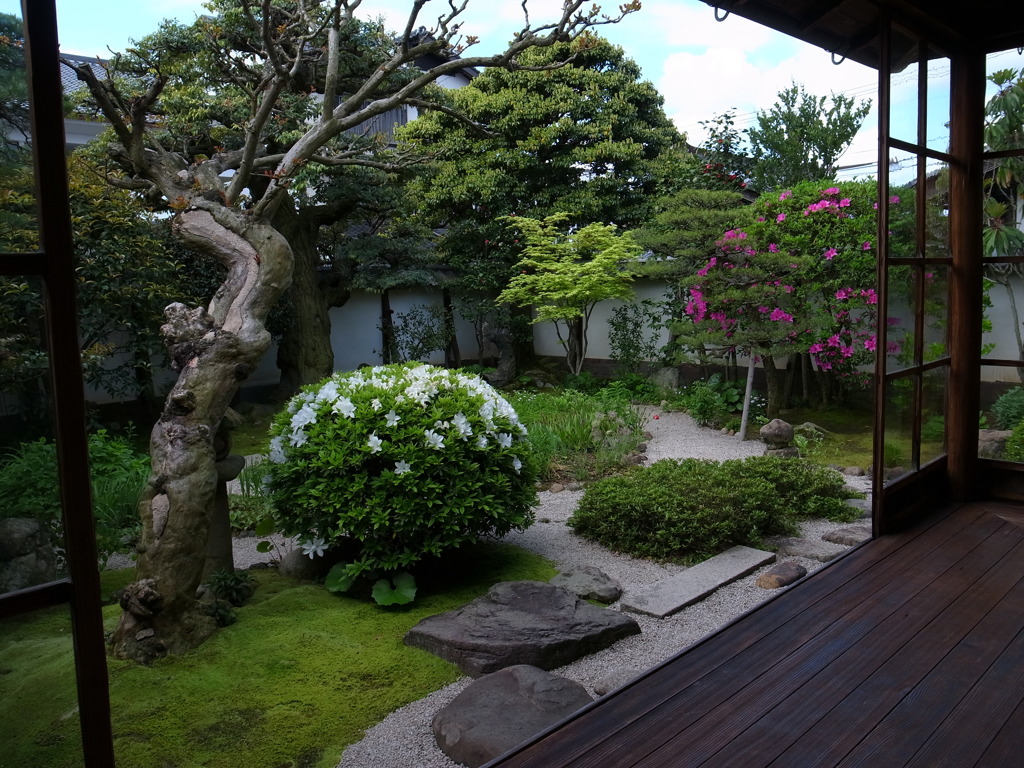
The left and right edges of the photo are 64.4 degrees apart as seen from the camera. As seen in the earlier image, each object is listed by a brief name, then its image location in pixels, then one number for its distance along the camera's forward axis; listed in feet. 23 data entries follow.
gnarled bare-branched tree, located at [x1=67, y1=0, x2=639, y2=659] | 9.86
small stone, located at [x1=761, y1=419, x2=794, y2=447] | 21.29
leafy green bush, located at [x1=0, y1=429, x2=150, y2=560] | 3.92
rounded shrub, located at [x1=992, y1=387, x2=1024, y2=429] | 13.07
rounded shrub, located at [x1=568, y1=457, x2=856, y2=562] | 13.74
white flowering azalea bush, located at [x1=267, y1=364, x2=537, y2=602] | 11.20
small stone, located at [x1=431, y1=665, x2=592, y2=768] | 7.45
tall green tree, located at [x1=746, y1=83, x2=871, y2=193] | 29.81
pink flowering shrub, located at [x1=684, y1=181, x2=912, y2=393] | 23.71
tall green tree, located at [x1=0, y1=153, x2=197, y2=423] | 22.06
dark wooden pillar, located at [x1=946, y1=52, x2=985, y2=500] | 12.50
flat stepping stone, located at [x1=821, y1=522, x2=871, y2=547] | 14.07
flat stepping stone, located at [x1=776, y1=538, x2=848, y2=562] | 13.48
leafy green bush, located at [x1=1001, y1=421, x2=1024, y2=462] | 13.16
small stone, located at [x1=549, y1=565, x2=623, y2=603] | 11.93
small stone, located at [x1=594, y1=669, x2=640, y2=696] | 9.07
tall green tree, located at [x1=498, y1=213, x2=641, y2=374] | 30.17
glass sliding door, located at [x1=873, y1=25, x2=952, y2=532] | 11.11
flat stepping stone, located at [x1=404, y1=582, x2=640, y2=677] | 9.62
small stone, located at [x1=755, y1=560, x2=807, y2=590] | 12.22
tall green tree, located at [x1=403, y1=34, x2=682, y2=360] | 33.96
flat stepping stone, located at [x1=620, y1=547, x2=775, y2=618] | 11.51
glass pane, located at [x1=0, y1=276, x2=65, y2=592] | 3.80
